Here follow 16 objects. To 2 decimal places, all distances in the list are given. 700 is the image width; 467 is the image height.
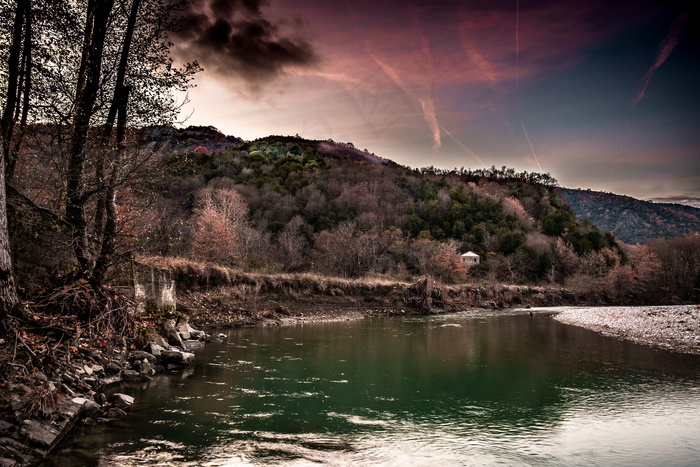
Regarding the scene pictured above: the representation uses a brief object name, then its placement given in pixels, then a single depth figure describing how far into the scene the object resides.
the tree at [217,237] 37.38
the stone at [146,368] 12.67
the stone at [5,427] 6.63
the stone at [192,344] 17.93
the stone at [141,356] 13.27
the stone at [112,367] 11.63
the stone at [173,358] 14.29
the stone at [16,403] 6.97
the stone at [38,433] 6.86
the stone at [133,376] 12.05
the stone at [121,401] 9.59
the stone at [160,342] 15.36
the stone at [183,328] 19.00
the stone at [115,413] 9.07
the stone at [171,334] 17.03
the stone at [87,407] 8.45
